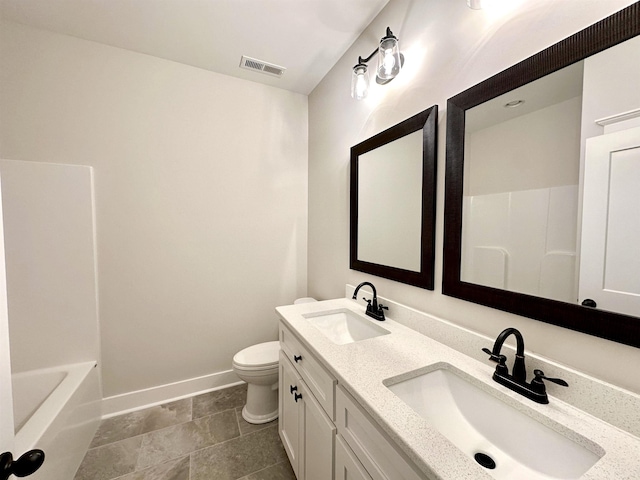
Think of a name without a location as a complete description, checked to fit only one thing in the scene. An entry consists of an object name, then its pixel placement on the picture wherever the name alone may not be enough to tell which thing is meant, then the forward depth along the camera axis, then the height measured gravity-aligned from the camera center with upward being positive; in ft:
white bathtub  3.89 -3.37
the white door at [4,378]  1.75 -1.06
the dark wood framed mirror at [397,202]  4.14 +0.48
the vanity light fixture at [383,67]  4.26 +2.85
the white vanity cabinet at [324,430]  2.41 -2.42
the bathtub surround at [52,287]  5.38 -1.35
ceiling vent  6.55 +4.17
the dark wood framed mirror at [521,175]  2.32 +0.50
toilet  5.87 -3.57
